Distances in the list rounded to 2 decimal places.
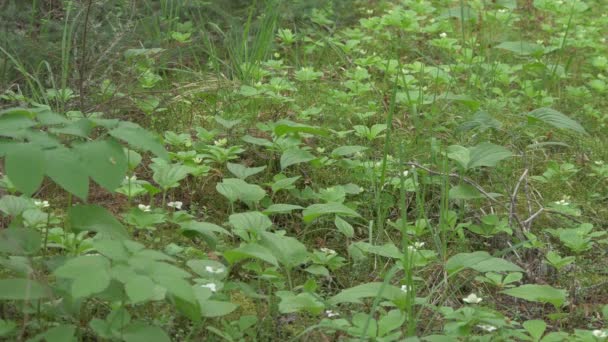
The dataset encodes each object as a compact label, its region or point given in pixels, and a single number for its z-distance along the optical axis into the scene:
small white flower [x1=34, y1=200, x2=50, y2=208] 2.45
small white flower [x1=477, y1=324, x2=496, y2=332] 2.01
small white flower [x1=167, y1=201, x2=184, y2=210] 2.54
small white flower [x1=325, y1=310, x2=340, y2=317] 2.13
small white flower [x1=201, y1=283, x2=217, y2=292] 1.98
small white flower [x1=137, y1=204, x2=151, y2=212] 2.44
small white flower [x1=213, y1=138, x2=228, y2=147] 3.05
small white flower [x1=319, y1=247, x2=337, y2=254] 2.49
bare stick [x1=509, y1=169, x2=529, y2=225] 2.82
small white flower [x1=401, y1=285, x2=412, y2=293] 2.07
